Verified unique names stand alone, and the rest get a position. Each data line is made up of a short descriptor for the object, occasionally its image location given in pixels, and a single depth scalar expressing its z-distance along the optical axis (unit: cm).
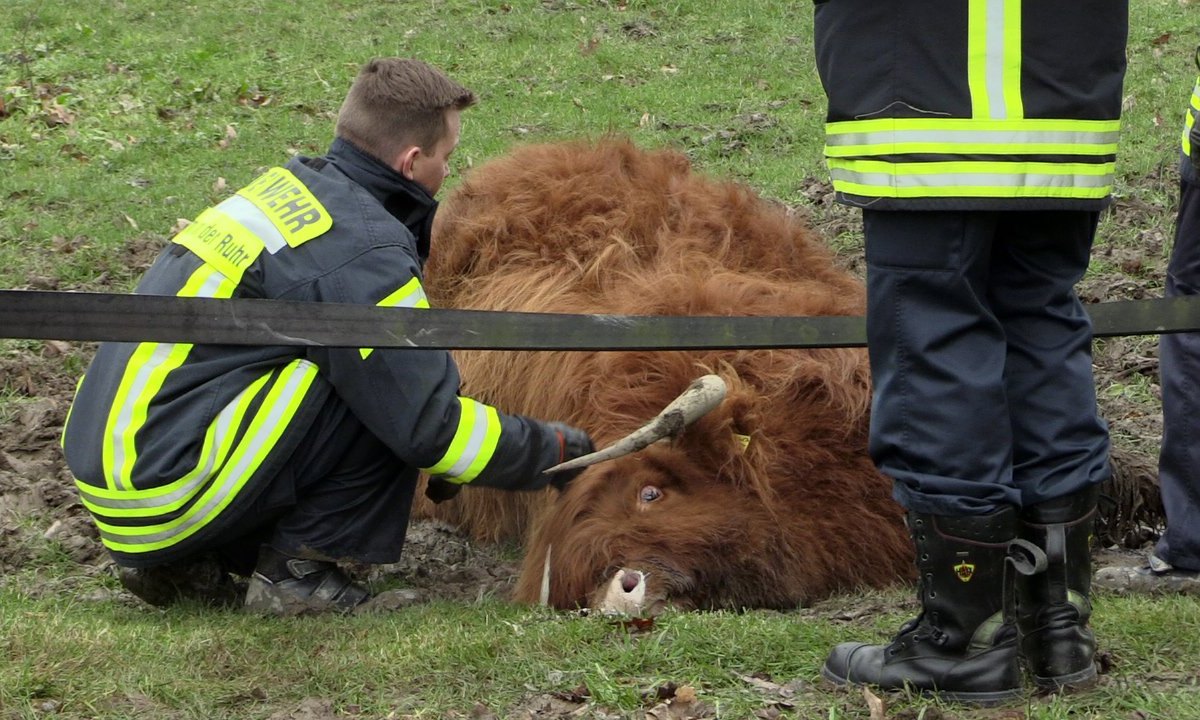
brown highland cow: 847
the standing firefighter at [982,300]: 524
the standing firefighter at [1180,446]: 800
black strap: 514
